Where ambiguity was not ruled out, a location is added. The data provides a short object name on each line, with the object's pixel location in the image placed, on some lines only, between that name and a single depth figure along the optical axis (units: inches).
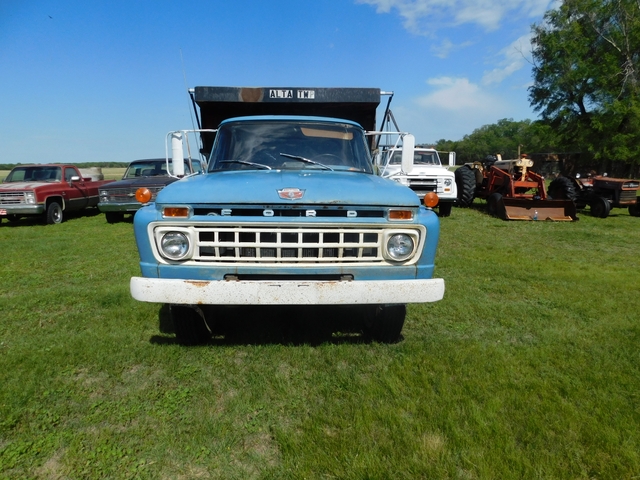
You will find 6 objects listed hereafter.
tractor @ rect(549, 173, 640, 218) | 489.1
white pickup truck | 464.8
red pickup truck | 451.5
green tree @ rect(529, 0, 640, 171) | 1107.3
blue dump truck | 117.0
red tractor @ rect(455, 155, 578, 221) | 457.4
